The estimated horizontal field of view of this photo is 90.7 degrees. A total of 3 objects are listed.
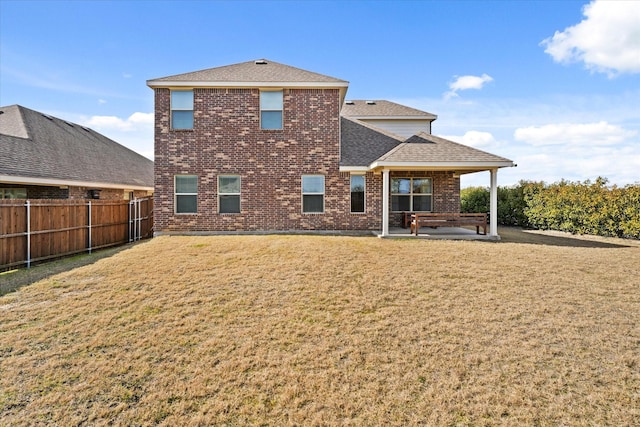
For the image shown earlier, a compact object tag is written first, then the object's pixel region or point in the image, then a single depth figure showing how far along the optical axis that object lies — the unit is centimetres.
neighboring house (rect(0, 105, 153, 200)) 1333
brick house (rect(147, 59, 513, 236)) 1345
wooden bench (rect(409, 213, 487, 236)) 1202
